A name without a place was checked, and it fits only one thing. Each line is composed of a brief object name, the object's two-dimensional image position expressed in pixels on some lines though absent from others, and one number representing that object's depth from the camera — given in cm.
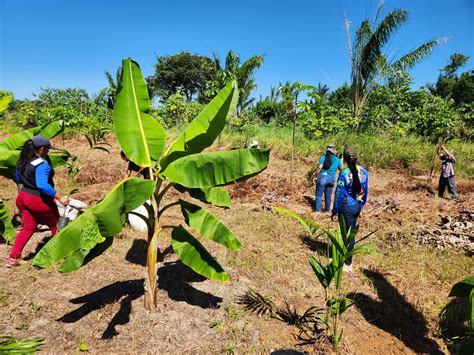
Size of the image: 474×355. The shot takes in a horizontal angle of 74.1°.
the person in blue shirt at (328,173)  650
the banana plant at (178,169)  254
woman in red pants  377
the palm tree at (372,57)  1435
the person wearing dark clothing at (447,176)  820
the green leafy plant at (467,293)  198
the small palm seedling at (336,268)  275
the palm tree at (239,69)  1416
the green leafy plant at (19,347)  116
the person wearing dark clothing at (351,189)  417
